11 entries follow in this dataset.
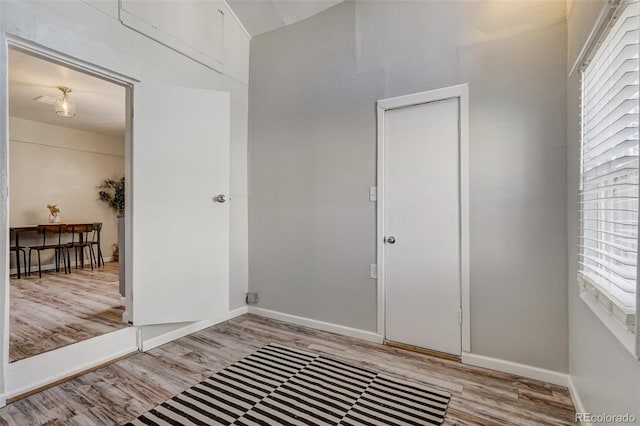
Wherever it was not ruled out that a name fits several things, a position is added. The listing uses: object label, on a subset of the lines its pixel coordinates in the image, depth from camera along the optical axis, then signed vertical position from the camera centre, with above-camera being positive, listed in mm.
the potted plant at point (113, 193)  6324 +391
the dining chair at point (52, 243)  4883 -550
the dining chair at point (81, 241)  5137 -538
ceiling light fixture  3906 +1388
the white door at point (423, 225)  2344 -112
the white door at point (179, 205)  2432 +54
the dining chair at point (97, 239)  5673 -530
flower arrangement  5372 -33
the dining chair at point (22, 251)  4800 -642
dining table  4680 -286
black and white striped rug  1659 -1118
